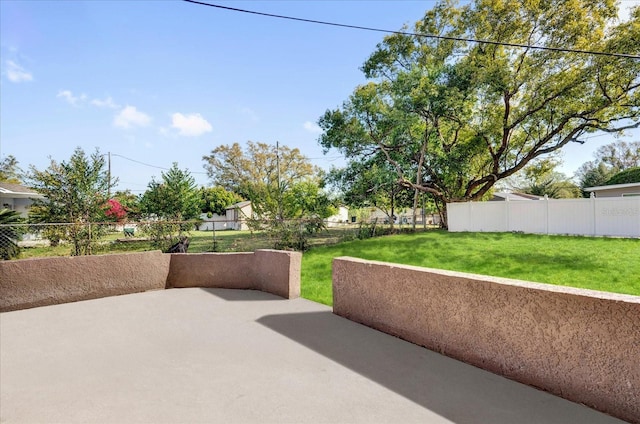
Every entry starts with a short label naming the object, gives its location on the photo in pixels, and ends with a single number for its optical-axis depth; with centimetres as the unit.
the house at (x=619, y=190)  1867
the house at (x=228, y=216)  4776
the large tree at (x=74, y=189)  992
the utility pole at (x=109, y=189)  1060
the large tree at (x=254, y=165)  4766
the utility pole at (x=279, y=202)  1416
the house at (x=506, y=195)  3444
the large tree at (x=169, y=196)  1269
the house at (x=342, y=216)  5741
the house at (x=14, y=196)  2169
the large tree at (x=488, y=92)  1516
